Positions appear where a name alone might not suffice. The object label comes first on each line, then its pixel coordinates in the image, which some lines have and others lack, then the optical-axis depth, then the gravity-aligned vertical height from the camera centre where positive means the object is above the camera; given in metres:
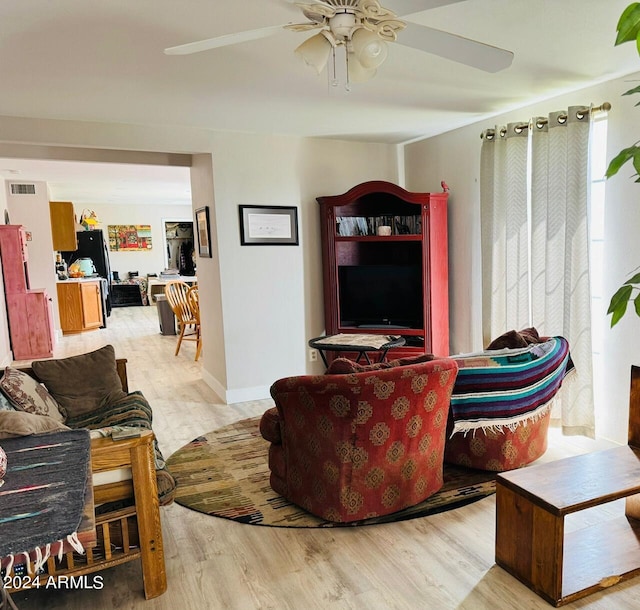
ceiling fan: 1.59 +0.70
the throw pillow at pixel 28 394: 2.53 -0.68
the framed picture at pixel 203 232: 4.51 +0.20
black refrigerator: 10.54 +0.17
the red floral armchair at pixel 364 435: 2.25 -0.88
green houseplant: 1.48 +0.25
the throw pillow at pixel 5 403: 2.41 -0.66
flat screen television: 4.51 -0.44
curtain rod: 3.09 +0.77
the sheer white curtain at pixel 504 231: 3.69 +0.06
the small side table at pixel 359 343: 3.59 -0.69
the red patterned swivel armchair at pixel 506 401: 2.71 -0.86
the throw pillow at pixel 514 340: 2.95 -0.59
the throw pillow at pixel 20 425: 1.85 -0.60
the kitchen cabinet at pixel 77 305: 8.13 -0.72
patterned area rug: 2.57 -1.32
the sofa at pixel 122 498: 1.91 -0.95
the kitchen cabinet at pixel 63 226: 8.41 +0.57
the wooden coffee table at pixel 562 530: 1.90 -1.13
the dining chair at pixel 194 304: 6.30 -0.60
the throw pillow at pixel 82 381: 3.04 -0.73
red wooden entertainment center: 4.34 -0.18
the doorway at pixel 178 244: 12.36 +0.26
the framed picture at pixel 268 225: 4.38 +0.22
